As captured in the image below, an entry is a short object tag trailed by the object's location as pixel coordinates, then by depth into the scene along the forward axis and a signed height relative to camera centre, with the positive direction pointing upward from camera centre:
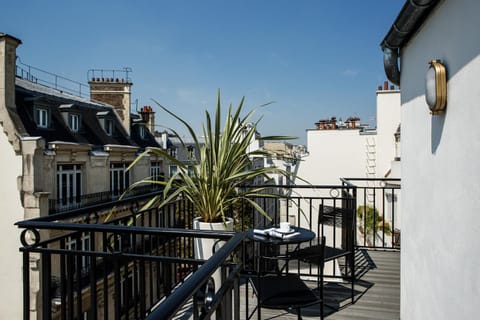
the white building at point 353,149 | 13.93 +0.47
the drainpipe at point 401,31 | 1.80 +0.86
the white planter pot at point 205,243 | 2.60 -0.69
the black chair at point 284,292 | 2.07 -0.91
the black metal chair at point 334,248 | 2.30 -0.70
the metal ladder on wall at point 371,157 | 15.06 +0.07
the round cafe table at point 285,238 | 2.52 -0.65
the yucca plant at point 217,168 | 2.75 -0.08
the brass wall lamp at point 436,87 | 1.63 +0.37
